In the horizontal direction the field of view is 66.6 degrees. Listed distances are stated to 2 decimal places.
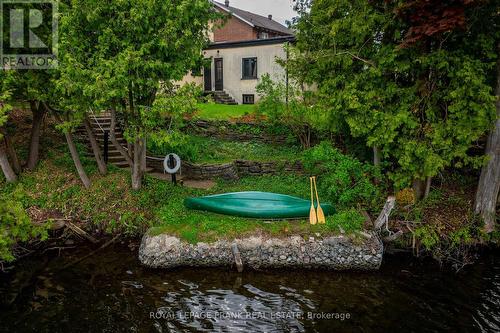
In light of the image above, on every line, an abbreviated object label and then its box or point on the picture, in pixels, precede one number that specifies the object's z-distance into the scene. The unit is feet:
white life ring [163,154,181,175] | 44.47
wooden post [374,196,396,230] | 36.99
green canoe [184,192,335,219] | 37.32
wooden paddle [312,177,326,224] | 36.37
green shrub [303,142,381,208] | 40.65
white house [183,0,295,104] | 81.87
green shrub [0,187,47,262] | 25.85
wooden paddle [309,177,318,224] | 36.25
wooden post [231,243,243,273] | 33.94
